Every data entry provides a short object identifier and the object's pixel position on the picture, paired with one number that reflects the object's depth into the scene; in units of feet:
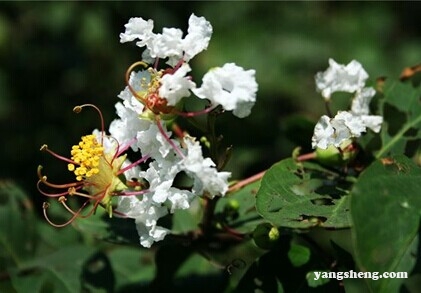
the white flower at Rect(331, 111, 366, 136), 0.92
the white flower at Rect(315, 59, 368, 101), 0.99
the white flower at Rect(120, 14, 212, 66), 0.91
